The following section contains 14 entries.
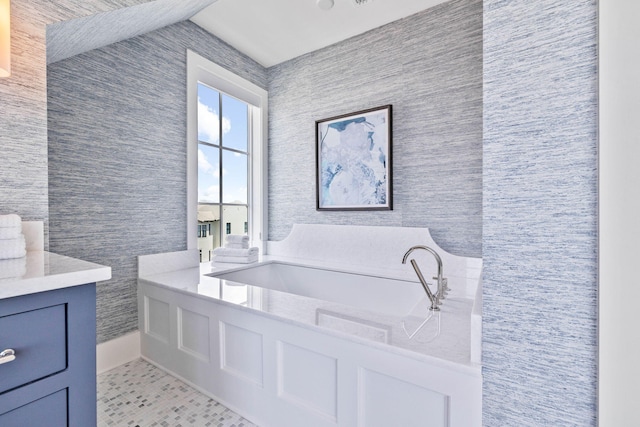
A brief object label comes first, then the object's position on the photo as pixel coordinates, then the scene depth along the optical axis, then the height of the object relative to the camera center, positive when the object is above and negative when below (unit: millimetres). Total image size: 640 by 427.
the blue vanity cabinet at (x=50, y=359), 596 -326
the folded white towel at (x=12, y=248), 884 -119
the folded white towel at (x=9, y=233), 905 -73
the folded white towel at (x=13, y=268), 651 -147
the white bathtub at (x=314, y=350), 1032 -621
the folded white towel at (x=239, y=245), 2646 -315
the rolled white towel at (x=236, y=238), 2654 -253
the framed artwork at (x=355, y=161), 2447 +435
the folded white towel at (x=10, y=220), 920 -36
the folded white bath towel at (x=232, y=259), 2570 -427
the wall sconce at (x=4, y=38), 919 +539
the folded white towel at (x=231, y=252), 2574 -366
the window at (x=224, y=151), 2445 +567
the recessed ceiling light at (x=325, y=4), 2156 +1531
